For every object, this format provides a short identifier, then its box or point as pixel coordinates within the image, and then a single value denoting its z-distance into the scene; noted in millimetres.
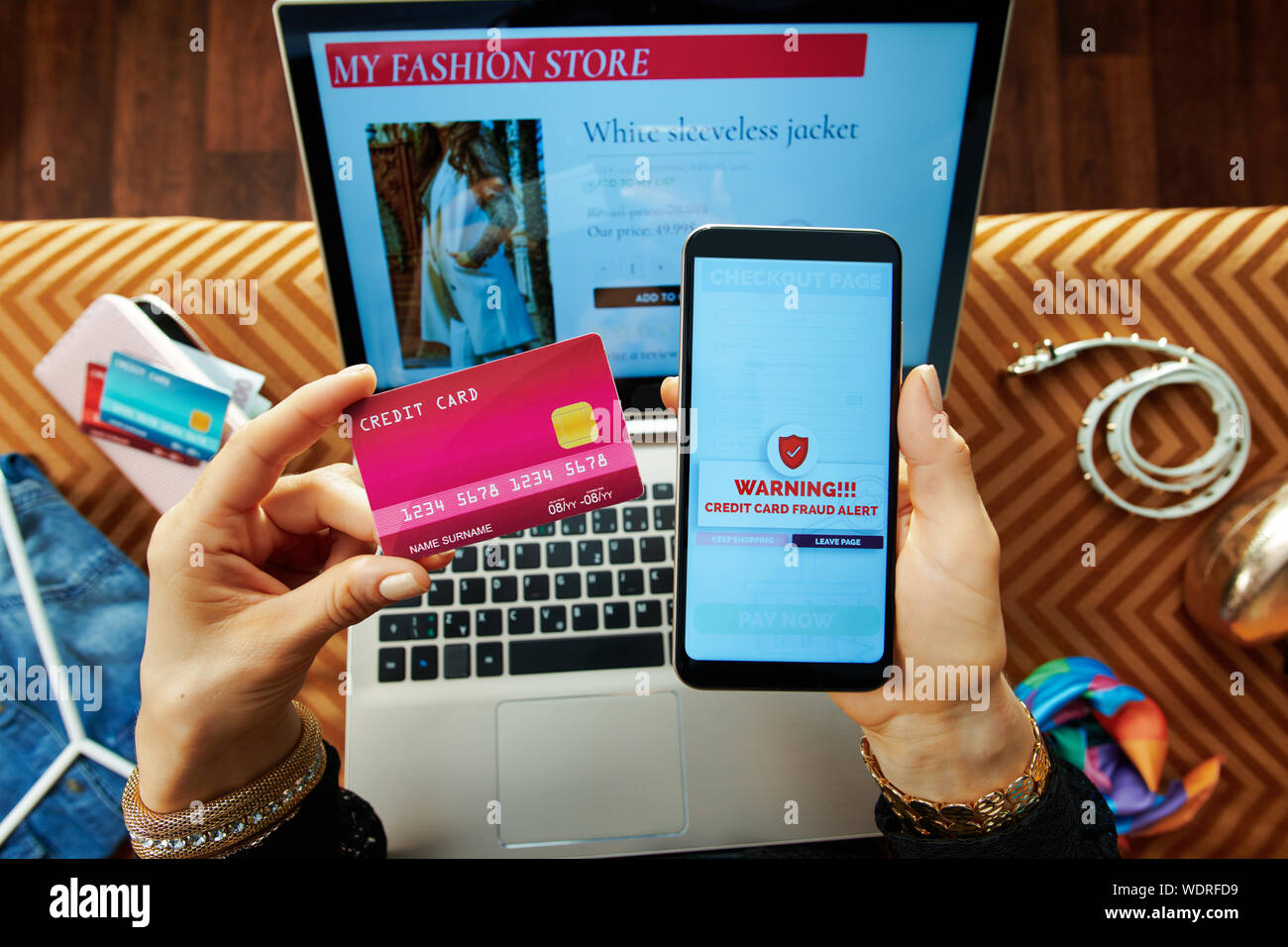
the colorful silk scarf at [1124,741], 612
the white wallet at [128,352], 629
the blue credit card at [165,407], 623
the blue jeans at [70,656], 608
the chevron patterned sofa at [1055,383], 651
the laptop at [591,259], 473
